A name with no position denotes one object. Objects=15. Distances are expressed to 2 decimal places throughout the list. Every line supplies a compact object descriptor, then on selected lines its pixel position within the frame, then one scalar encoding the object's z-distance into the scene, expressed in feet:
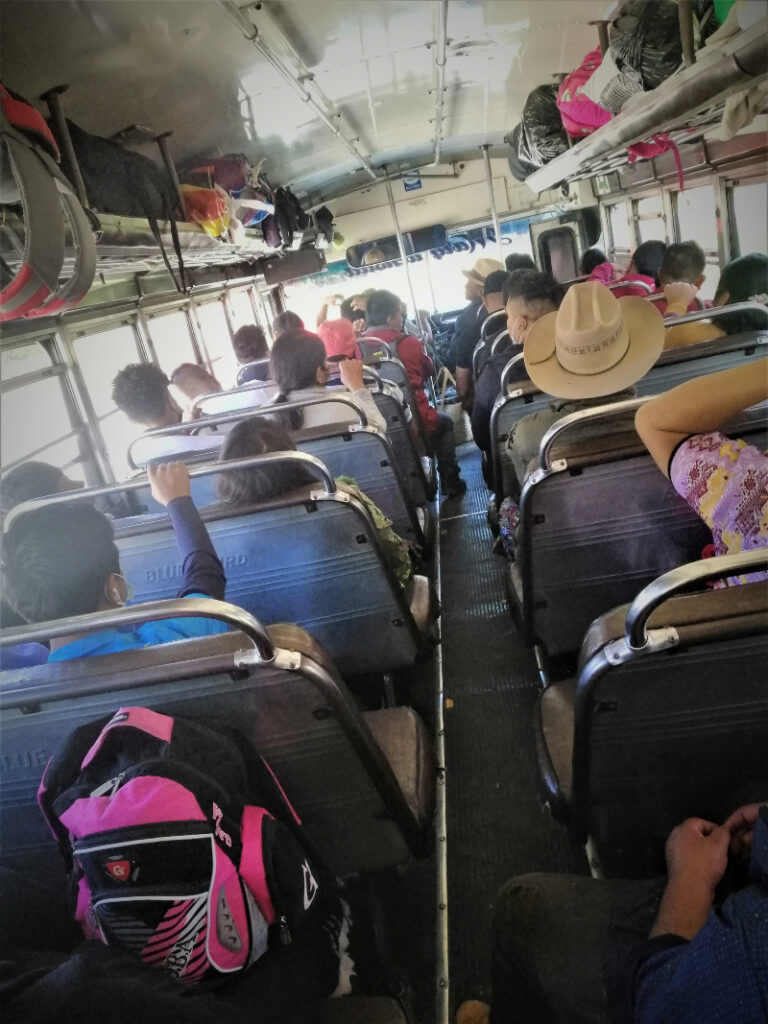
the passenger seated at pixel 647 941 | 2.77
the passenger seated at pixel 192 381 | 17.53
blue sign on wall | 34.88
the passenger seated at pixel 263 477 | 7.52
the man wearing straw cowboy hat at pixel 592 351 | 8.08
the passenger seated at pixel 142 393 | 13.21
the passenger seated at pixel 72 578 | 5.15
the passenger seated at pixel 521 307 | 11.93
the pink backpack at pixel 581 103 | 11.75
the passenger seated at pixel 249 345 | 21.31
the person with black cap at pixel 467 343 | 19.99
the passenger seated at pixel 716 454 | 4.81
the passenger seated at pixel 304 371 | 12.37
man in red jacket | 18.60
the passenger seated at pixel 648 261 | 17.26
